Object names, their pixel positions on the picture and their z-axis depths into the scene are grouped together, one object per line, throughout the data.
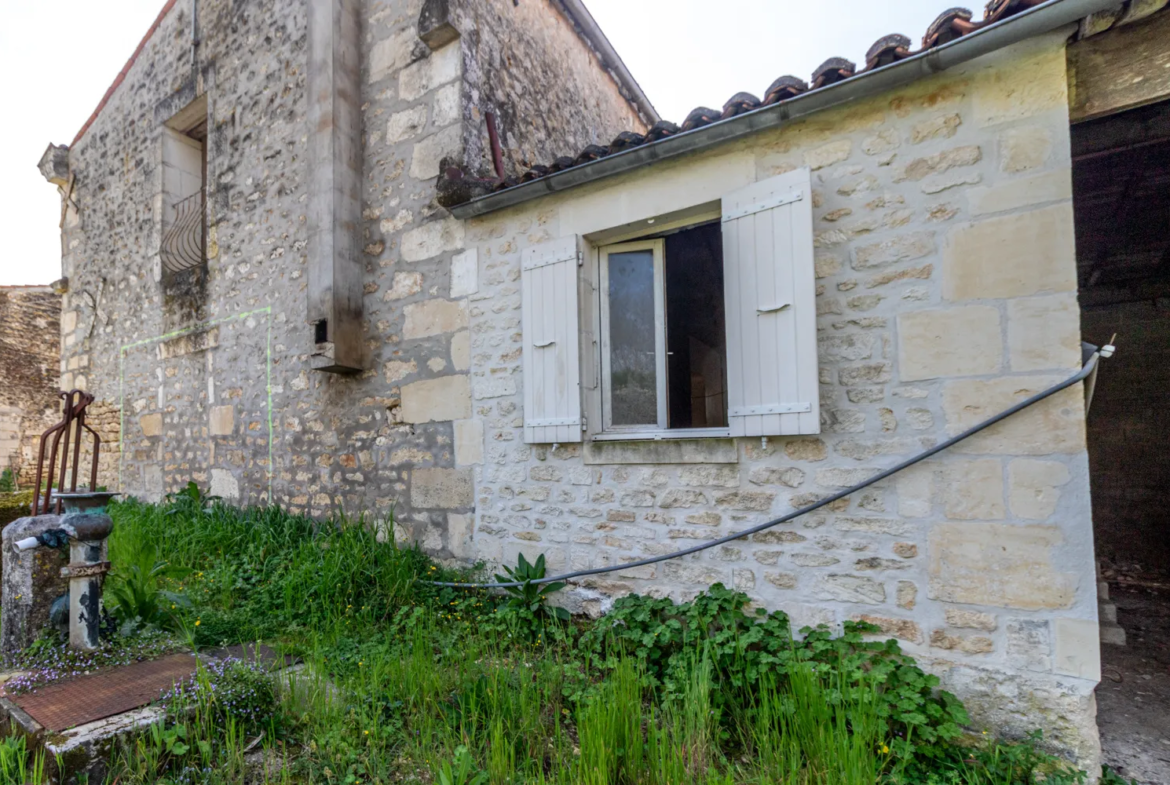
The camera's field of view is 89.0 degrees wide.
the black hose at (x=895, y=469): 2.50
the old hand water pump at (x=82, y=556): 3.12
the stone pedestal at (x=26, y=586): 3.16
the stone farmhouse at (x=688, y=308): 2.63
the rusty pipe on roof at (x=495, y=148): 4.97
